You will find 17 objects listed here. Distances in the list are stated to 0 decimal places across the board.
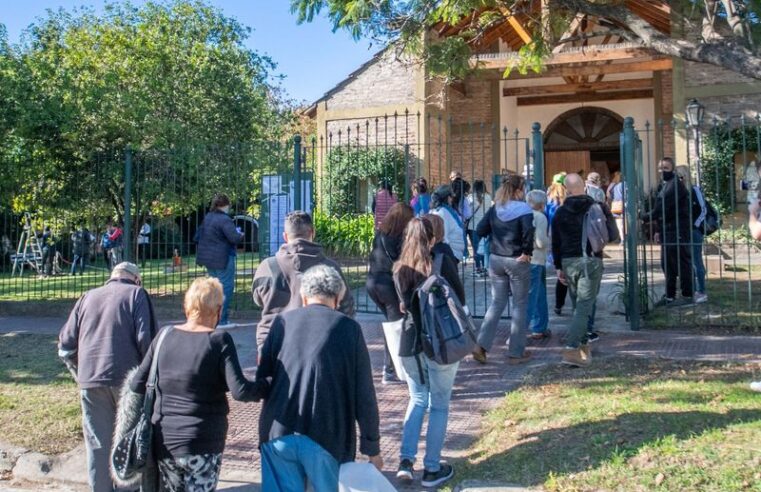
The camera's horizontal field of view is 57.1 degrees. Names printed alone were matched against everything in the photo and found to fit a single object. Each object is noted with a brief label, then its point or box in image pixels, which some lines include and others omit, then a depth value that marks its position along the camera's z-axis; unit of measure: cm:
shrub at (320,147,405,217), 1641
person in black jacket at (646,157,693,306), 848
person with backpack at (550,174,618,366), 641
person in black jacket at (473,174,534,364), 644
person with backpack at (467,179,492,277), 1075
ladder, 1462
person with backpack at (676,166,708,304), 874
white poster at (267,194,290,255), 995
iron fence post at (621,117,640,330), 771
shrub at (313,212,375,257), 1391
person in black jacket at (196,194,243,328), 870
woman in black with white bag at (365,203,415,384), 548
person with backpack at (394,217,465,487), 425
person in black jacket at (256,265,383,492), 315
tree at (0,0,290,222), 1076
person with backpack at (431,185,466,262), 744
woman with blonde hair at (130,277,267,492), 336
